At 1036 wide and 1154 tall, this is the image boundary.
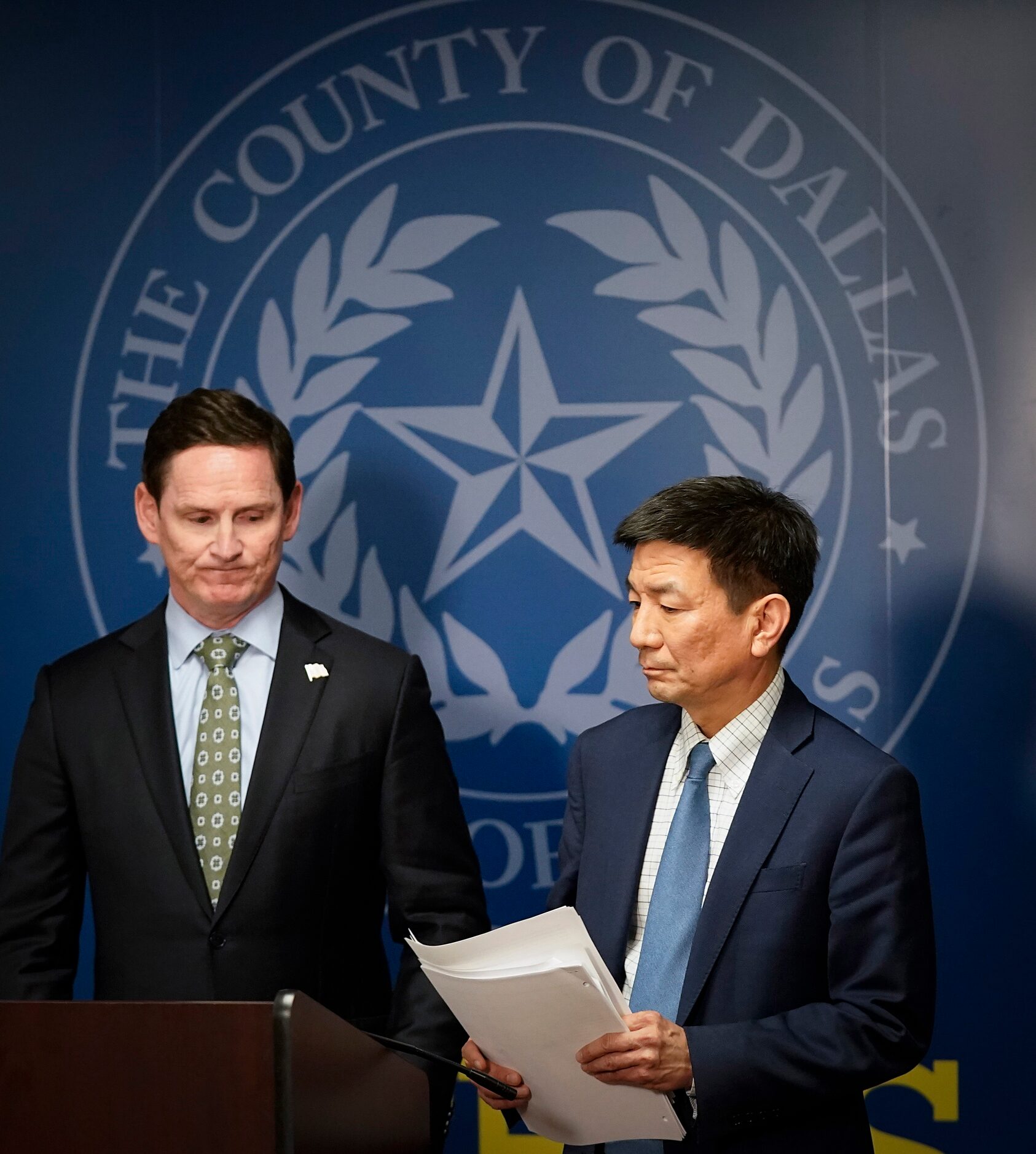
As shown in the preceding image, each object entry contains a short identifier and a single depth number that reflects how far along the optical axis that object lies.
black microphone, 3.03
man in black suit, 3.39
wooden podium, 2.74
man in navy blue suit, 3.14
